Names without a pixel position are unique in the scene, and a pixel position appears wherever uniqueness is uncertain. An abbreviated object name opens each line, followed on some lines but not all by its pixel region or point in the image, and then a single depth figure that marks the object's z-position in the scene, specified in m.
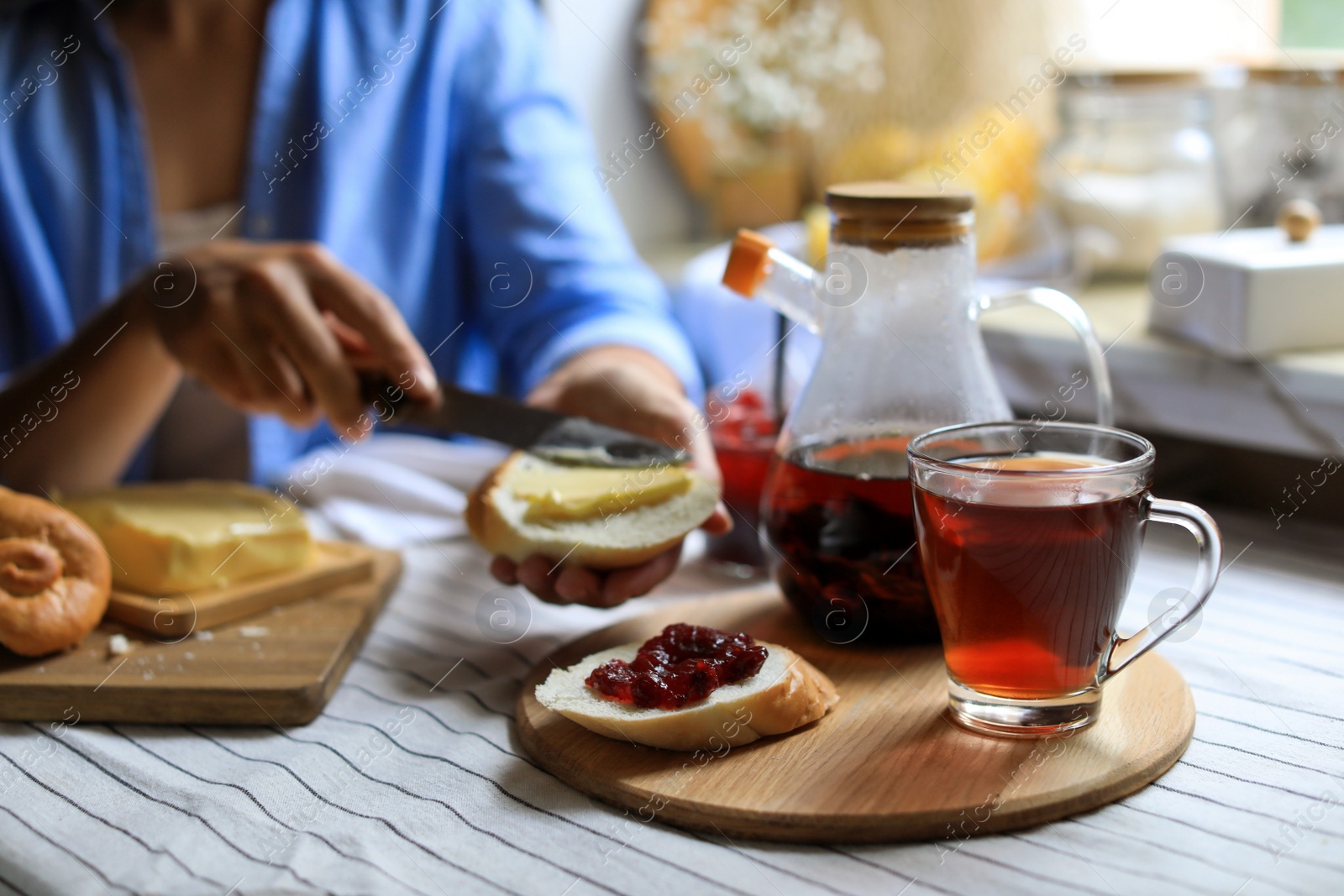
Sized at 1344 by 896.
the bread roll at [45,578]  0.80
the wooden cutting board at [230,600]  0.87
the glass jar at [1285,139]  1.46
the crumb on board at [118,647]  0.83
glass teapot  0.79
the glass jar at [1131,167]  1.53
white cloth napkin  1.15
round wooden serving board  0.60
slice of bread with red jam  0.67
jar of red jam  1.04
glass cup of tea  0.65
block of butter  0.90
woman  1.46
